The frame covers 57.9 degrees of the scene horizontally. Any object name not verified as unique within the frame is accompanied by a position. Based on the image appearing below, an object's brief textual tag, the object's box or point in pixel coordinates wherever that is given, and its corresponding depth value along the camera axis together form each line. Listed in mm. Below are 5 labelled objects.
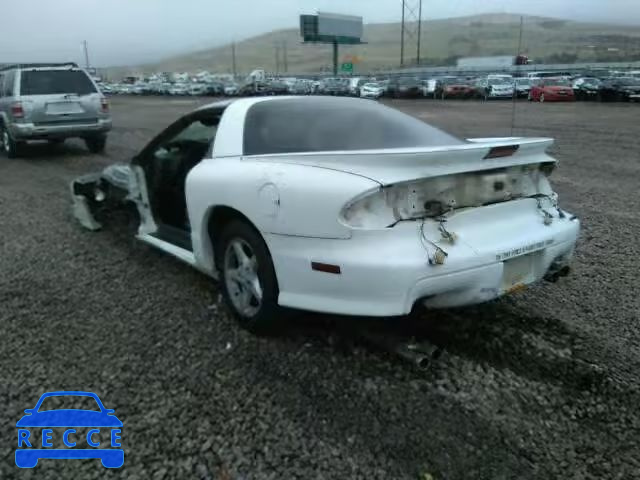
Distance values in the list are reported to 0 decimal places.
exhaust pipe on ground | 2984
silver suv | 10766
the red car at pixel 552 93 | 31297
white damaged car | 2791
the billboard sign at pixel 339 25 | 87362
